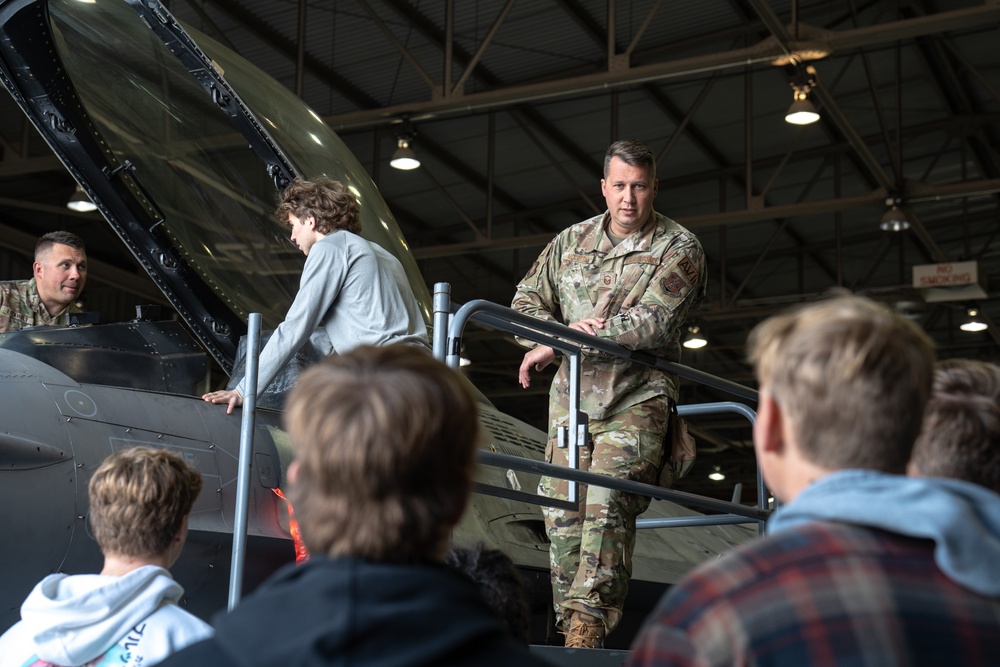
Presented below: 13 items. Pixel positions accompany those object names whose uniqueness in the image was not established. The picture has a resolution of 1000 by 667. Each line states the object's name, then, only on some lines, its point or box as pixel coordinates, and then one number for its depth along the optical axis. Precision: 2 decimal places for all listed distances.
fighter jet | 4.36
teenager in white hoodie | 2.48
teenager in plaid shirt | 1.60
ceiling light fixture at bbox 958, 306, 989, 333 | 24.31
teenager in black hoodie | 1.55
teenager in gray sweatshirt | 4.54
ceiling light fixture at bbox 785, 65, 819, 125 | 14.27
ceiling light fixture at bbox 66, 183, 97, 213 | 17.91
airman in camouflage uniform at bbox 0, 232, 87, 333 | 6.37
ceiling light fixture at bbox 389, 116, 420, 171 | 15.76
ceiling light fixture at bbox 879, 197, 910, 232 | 18.14
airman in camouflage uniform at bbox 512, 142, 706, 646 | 4.77
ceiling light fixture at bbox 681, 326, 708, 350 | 25.20
